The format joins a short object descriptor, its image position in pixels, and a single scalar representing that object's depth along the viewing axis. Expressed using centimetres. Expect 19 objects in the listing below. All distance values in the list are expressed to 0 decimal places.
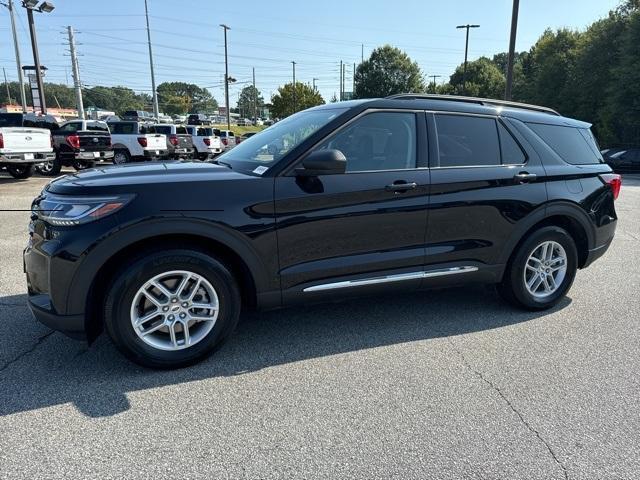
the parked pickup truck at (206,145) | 2283
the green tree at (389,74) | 6328
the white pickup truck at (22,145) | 1249
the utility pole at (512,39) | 2030
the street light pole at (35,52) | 2273
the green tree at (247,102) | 14800
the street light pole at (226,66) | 4593
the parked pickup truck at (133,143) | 1756
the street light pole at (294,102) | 5919
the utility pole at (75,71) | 3597
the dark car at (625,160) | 2295
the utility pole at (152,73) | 3816
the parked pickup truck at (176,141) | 1947
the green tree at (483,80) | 5958
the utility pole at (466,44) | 4307
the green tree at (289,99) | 5966
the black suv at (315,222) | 298
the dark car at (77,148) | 1505
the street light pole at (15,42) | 2750
